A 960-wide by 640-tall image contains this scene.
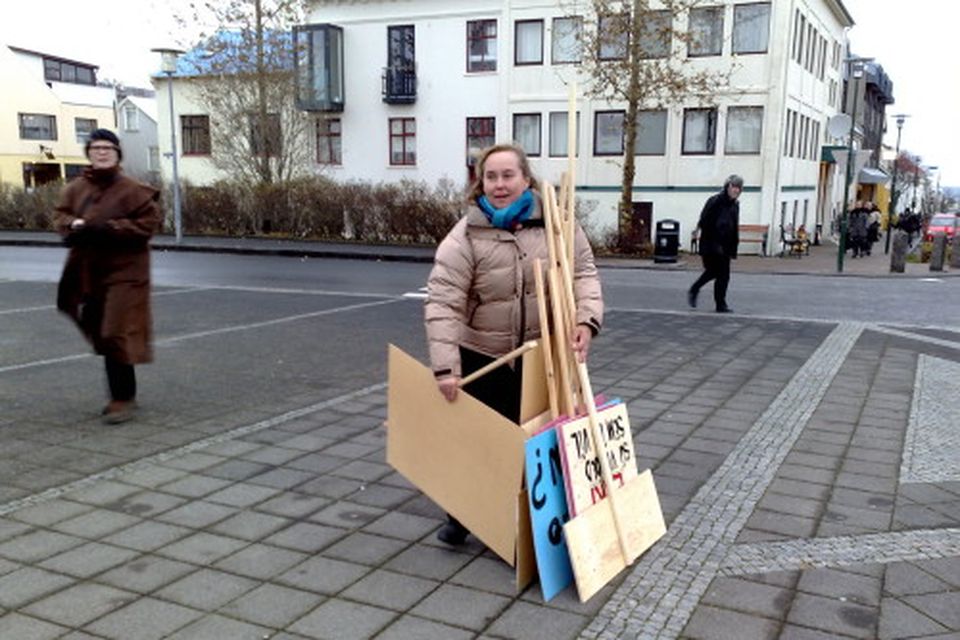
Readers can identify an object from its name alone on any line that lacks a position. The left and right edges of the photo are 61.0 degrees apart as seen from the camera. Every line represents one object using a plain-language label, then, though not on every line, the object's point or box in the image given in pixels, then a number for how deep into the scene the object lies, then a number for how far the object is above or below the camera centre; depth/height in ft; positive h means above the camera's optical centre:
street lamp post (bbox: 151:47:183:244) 74.64 +12.24
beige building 171.94 +18.63
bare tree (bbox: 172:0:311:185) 89.51 +12.67
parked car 95.91 -1.43
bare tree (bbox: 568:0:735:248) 74.54 +14.26
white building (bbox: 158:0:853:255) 85.51 +12.32
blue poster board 10.61 -3.99
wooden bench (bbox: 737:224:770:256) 83.76 -2.42
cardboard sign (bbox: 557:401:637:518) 10.85 -3.43
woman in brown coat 17.52 -1.28
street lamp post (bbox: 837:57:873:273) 63.82 -0.42
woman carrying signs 11.21 -1.04
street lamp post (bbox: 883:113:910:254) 93.49 +2.35
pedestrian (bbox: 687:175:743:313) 36.27 -0.81
